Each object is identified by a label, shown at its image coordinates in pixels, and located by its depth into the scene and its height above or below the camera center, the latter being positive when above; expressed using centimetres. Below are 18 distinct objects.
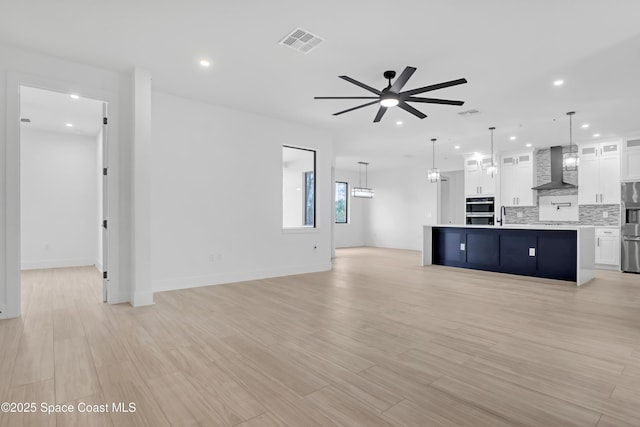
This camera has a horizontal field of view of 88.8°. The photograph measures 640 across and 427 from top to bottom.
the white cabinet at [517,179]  862 +92
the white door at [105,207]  429 +7
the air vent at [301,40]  333 +183
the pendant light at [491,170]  721 +95
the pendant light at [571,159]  599 +99
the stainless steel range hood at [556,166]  806 +118
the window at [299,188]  718 +59
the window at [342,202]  1272 +39
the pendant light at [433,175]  784 +91
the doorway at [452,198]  1191 +55
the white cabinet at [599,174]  738 +91
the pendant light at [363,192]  1151 +74
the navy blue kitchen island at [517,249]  579 -73
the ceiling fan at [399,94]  348 +138
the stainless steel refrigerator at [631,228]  680 -31
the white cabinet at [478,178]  923 +100
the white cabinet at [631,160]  703 +117
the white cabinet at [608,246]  720 -74
